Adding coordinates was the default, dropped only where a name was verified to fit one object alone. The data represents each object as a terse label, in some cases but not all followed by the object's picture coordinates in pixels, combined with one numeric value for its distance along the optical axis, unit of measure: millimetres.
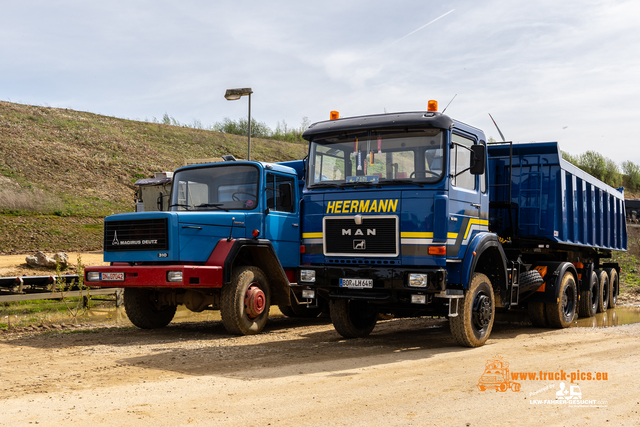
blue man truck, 8023
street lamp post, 20102
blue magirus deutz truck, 9422
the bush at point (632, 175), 71131
